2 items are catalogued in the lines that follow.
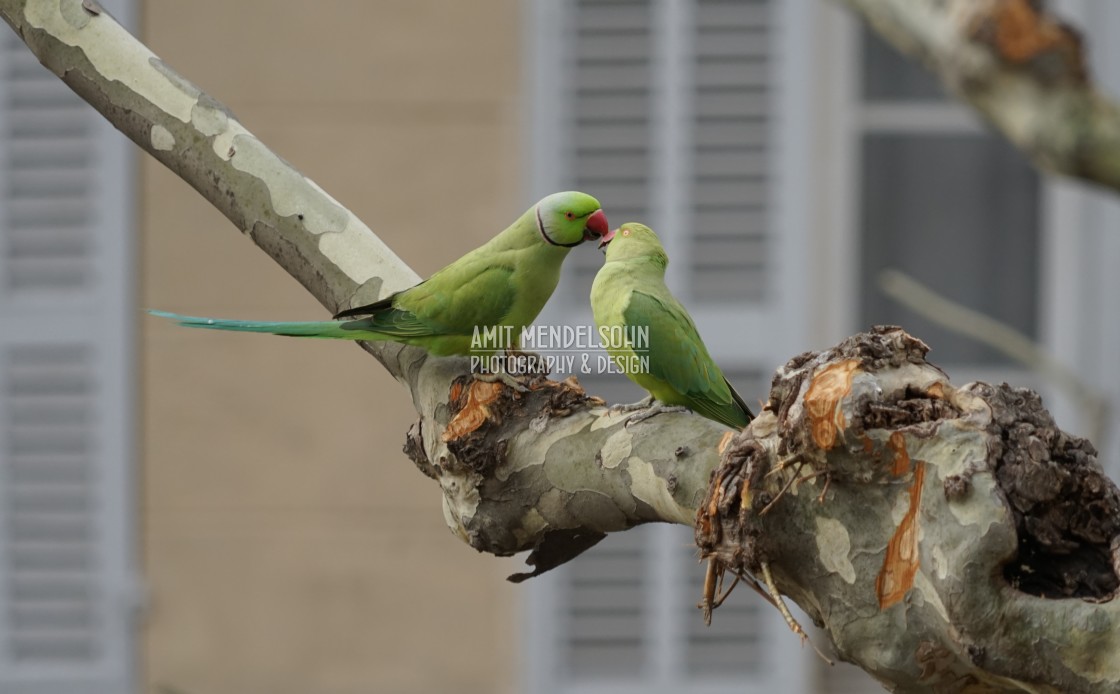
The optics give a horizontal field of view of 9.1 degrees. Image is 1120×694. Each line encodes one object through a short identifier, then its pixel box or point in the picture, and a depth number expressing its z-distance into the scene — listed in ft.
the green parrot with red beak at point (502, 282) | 30.37
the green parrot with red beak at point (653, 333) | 30.51
